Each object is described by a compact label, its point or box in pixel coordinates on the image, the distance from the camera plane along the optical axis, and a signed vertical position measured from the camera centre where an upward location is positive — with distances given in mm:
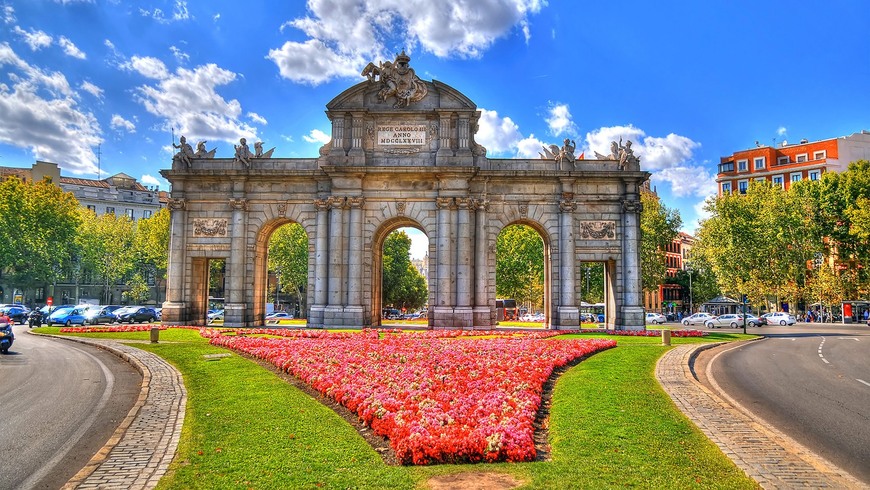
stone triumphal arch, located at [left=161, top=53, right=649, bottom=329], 38719 +6131
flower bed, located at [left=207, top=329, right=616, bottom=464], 10109 -2504
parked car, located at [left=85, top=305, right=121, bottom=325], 48406 -2127
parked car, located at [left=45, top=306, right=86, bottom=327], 46169 -2206
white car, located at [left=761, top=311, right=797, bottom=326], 63481 -2716
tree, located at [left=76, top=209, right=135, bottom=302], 75188 +6304
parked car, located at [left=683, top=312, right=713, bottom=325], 66000 -2897
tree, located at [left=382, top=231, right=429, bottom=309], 88688 +3755
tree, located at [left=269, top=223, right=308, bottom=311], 74812 +4940
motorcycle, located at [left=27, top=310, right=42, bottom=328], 45281 -2355
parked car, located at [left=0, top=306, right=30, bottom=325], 55938 -2316
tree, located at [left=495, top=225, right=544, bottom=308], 74812 +4459
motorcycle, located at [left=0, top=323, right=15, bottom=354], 24875 -2130
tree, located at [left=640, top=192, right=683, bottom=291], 72438 +7513
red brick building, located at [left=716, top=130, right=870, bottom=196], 85375 +21389
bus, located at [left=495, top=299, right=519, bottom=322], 68250 -2054
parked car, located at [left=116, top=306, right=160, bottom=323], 52469 -2212
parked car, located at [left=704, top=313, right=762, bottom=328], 58647 -2783
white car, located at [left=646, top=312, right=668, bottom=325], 70931 -3162
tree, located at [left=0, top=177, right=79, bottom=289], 64812 +7688
